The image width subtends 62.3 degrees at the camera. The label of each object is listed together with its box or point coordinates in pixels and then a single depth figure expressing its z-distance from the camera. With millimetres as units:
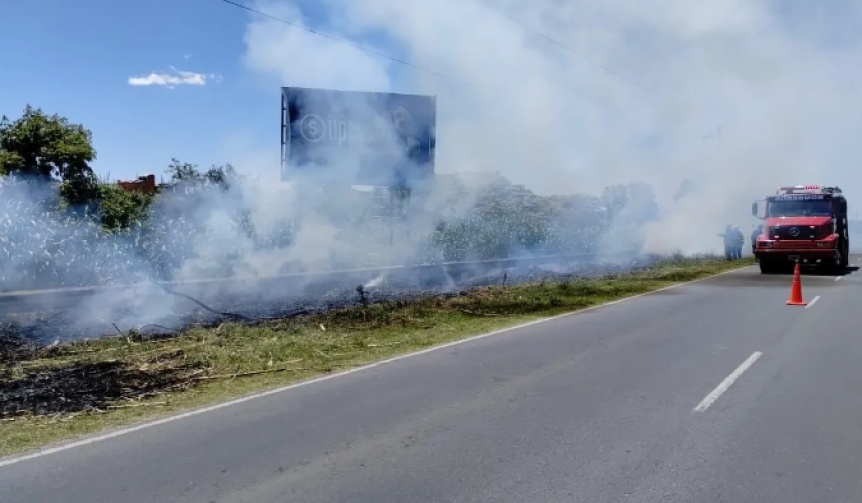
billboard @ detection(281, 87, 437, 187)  22344
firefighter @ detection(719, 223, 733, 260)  31797
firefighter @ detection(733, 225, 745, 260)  31875
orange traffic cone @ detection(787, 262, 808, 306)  14438
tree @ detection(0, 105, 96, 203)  19781
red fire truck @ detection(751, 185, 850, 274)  22391
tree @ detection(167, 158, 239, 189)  17547
